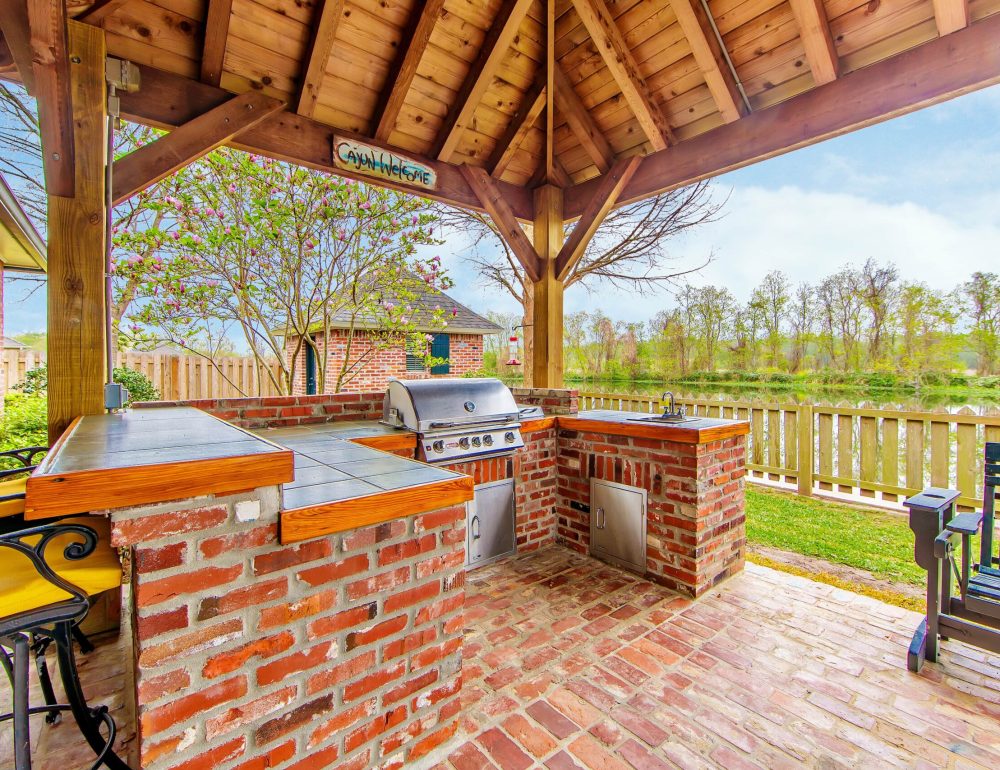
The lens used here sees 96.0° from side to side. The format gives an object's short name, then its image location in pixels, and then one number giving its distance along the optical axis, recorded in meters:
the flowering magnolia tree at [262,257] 5.11
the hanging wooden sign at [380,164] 3.18
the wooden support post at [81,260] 2.08
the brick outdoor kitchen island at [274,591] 1.04
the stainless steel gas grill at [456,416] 2.73
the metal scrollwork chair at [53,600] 1.07
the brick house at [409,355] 8.58
